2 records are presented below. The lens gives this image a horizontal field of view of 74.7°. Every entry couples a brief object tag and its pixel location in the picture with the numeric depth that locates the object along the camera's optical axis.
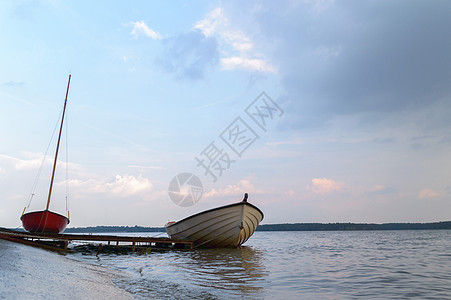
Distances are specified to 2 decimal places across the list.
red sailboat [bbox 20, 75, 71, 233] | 21.72
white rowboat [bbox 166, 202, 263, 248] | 19.38
